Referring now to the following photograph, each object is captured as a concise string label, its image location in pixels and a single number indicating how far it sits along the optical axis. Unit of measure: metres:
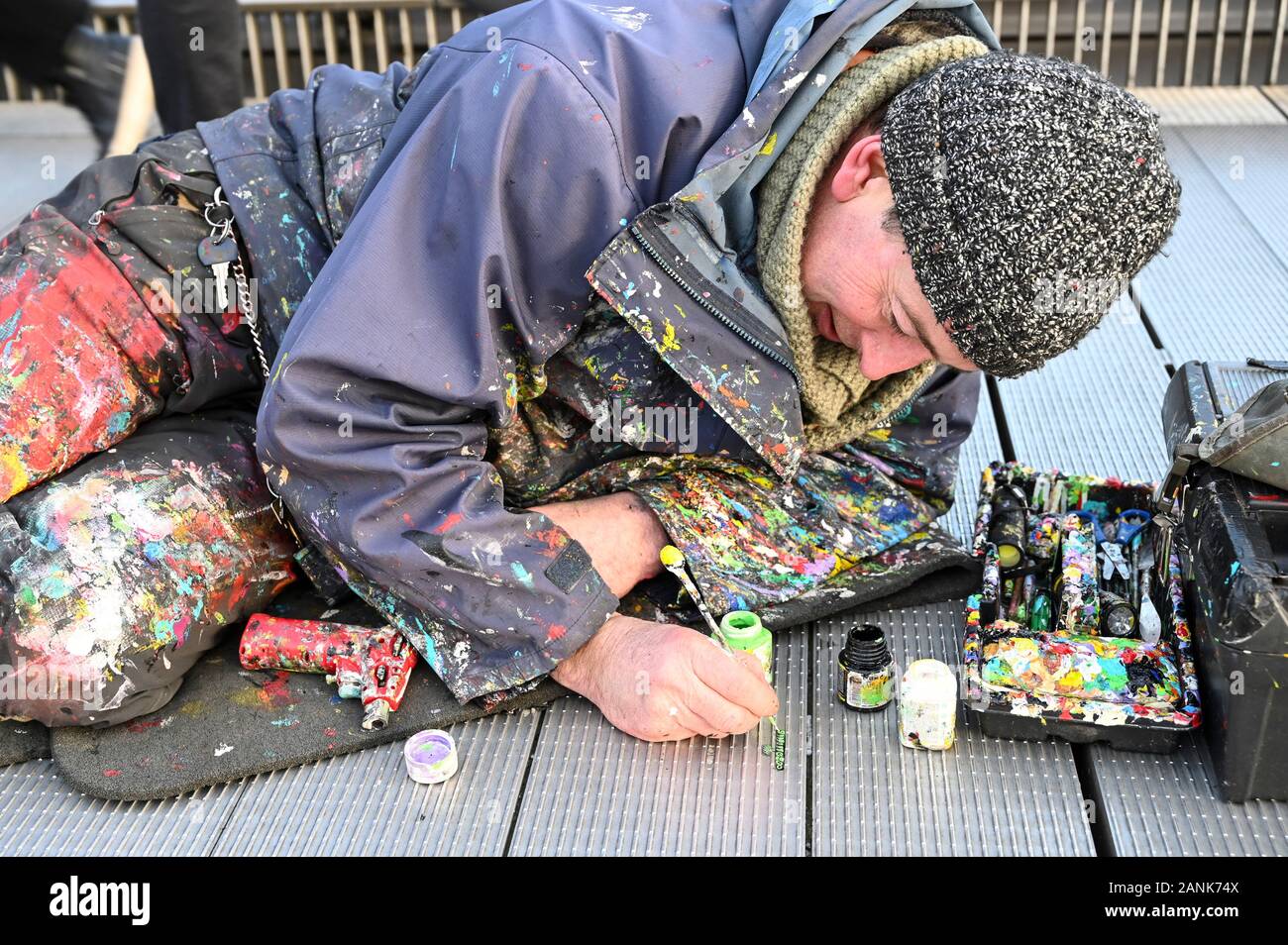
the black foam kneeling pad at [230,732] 1.76
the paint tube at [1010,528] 2.04
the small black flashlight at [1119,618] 1.88
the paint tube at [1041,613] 1.93
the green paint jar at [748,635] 1.85
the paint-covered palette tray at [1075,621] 1.73
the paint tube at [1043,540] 2.04
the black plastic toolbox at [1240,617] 1.55
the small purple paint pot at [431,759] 1.74
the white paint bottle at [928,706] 1.74
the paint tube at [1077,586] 1.88
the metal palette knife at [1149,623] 1.89
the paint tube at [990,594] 1.92
